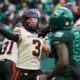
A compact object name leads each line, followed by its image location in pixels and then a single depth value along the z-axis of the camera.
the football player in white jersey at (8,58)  15.15
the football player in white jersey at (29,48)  13.71
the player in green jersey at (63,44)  10.68
